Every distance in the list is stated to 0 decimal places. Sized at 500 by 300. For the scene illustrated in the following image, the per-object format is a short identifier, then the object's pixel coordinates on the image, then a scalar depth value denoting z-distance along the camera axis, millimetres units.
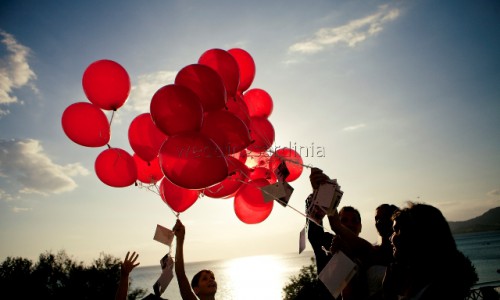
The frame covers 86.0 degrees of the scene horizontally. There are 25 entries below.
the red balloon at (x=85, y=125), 2613
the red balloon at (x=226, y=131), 2238
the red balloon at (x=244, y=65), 2950
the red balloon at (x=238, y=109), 2643
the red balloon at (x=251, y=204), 2641
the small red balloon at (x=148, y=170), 2844
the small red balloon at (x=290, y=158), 2789
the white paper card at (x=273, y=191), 1834
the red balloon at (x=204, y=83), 2209
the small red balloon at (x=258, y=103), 3129
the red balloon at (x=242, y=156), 2761
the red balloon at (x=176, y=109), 2016
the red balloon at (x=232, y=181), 2471
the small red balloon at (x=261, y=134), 2756
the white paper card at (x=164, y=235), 2429
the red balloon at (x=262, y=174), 2805
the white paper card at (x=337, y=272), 1387
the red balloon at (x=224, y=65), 2531
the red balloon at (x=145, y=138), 2579
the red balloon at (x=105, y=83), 2609
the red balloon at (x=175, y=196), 2588
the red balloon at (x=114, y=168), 2670
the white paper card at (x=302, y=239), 1692
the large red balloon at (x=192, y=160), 1960
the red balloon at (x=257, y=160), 2832
